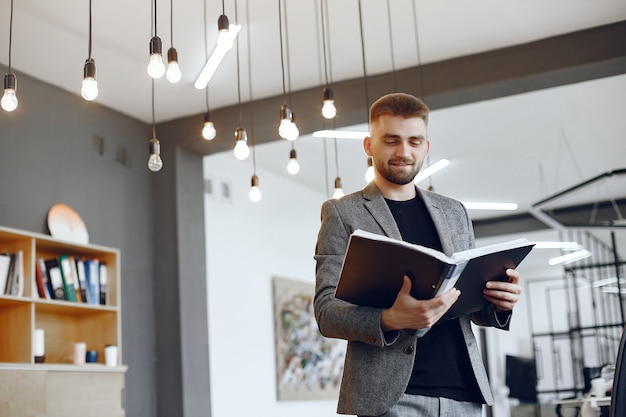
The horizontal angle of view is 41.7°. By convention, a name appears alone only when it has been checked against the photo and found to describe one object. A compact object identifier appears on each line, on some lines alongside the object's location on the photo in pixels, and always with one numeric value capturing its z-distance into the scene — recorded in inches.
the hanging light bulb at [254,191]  200.3
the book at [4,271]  171.5
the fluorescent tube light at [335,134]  218.9
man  71.2
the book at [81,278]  194.2
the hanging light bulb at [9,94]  134.2
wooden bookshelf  173.0
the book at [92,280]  197.5
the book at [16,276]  173.5
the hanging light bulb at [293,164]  196.7
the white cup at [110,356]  196.7
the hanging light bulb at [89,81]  128.4
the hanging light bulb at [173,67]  134.5
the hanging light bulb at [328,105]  168.7
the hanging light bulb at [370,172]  193.0
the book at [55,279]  185.5
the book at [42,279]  182.2
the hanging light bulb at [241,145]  168.9
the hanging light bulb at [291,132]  159.5
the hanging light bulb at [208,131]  172.7
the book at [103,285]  201.6
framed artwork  300.5
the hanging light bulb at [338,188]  212.2
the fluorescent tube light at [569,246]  344.7
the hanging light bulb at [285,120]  159.3
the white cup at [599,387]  192.2
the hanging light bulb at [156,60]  127.8
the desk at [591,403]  182.7
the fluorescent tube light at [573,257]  363.2
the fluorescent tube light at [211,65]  151.6
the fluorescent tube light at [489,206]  314.2
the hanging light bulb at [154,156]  162.4
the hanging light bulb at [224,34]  131.3
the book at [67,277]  188.5
